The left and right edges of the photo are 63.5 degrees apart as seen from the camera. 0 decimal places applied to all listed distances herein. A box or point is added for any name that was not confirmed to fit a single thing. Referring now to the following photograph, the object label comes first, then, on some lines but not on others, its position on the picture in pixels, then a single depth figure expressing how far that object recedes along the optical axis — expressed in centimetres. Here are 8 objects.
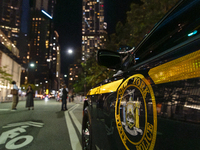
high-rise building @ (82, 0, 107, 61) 13888
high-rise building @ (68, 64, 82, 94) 16192
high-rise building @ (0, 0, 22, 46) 11056
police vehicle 77
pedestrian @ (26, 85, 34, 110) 1057
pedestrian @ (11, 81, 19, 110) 1045
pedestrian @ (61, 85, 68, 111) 1155
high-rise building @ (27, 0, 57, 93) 14275
